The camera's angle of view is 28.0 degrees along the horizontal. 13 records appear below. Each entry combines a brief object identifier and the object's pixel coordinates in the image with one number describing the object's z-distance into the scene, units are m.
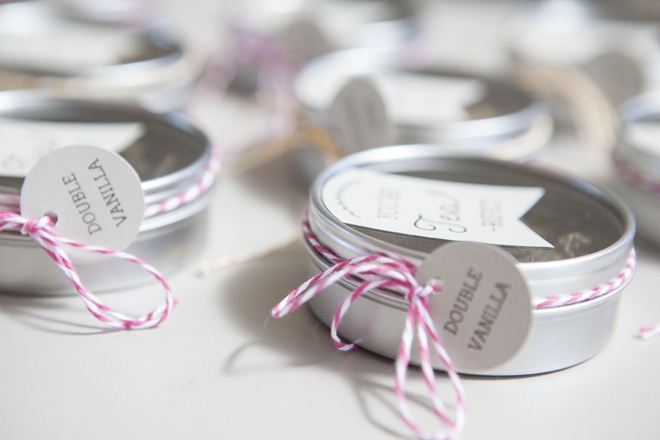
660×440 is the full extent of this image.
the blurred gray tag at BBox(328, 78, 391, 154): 0.38
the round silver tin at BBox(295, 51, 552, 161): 0.39
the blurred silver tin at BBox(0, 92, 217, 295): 0.32
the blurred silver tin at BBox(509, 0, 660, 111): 0.48
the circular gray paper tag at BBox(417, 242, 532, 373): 0.29
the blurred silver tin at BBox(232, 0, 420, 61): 0.53
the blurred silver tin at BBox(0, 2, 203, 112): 0.42
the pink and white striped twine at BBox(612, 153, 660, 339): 0.37
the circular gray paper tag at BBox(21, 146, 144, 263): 0.31
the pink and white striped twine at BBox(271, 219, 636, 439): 0.29
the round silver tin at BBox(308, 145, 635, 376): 0.30
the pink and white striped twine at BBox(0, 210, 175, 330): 0.31
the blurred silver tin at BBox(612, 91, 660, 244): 0.37
